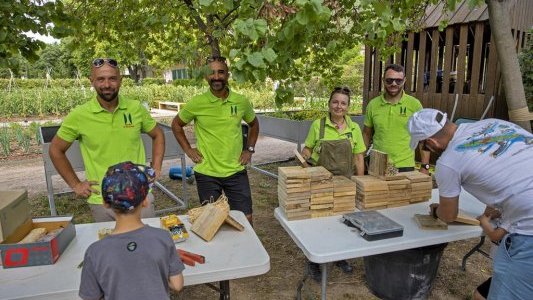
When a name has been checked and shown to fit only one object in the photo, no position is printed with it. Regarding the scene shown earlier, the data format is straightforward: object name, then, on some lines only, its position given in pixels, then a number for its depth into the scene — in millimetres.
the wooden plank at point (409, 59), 7734
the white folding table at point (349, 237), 2145
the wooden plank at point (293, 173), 2512
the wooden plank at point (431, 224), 2426
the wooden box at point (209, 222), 2248
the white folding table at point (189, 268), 1739
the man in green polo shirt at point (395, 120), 3588
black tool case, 2271
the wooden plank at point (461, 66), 6883
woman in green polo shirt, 3066
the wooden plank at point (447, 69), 7172
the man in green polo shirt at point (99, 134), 2695
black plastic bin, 2910
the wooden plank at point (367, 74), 8648
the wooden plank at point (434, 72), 7367
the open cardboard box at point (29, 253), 1931
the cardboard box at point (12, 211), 2010
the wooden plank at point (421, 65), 7613
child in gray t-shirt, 1476
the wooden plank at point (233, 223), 2359
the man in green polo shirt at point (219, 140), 3273
